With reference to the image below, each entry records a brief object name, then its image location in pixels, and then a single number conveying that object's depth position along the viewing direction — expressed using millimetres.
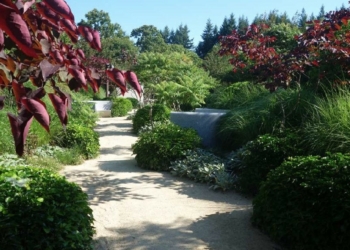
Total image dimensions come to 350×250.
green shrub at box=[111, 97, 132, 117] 20297
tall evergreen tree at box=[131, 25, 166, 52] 75062
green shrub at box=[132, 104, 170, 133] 12211
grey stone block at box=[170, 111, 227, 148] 8188
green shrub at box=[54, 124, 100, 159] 8016
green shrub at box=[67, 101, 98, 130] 10469
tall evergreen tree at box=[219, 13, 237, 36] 56625
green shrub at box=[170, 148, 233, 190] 5664
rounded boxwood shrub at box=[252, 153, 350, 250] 2943
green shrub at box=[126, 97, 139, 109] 23955
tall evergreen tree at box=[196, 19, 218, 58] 57406
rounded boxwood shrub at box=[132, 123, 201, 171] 6938
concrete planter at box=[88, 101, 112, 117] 20703
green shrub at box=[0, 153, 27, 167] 5213
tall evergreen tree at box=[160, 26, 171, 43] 97062
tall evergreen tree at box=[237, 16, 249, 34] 60338
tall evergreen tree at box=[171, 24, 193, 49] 87869
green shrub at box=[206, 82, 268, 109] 9141
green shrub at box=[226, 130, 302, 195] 5086
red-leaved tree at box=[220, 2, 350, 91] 5566
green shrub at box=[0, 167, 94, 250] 2678
